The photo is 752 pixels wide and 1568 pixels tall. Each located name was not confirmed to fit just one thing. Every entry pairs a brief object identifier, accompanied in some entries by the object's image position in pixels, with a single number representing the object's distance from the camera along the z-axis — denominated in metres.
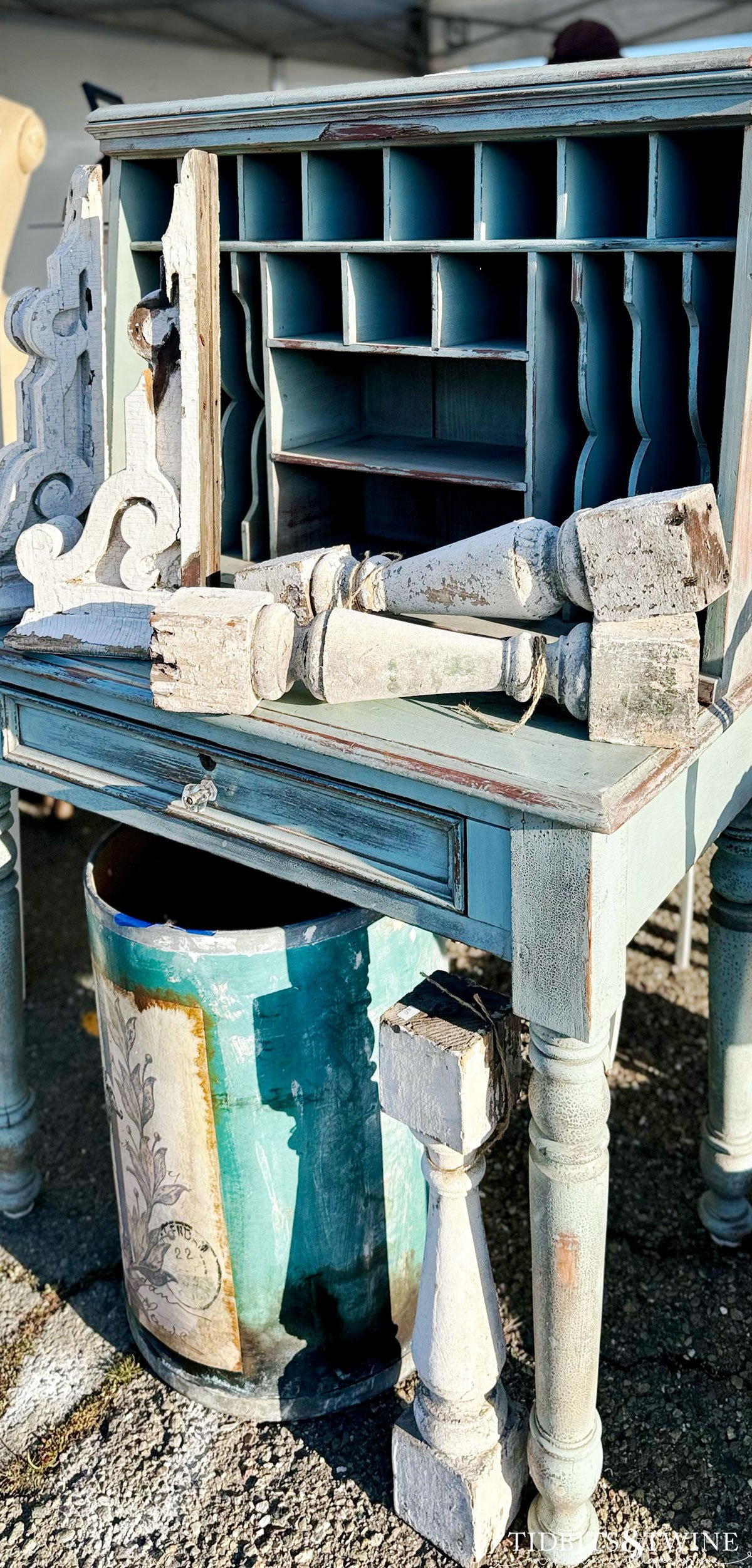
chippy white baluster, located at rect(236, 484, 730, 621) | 1.40
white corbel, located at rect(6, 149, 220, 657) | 1.76
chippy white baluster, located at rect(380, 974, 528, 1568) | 1.55
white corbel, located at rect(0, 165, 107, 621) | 2.04
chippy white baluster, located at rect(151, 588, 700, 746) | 1.42
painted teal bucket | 1.82
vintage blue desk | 1.46
